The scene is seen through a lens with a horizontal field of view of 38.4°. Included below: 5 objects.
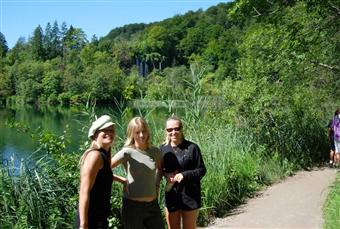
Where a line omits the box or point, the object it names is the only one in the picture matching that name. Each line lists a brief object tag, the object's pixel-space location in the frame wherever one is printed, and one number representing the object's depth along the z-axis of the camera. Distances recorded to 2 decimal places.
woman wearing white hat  3.44
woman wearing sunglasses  4.52
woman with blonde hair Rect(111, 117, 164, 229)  4.19
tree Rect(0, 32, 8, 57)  138.04
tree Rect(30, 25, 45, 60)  134.75
